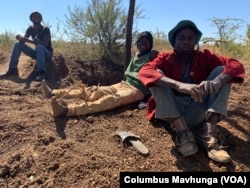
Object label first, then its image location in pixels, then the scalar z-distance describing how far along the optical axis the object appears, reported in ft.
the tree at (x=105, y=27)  24.12
